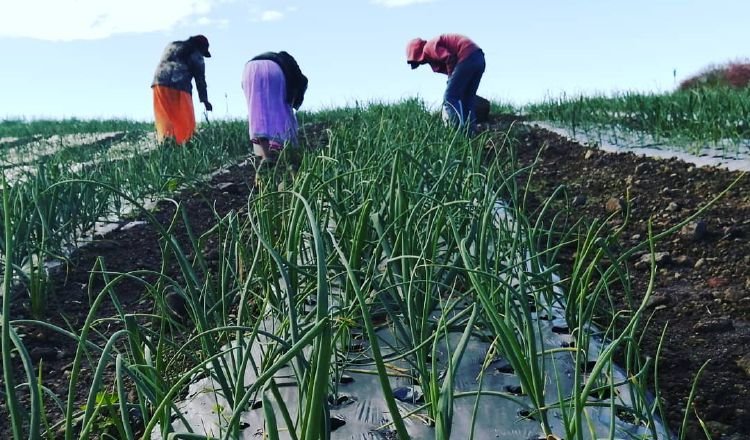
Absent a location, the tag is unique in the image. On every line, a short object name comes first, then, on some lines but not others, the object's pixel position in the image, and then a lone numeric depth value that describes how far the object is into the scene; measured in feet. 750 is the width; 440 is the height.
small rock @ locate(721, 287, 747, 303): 6.94
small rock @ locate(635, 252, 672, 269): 8.23
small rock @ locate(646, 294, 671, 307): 7.00
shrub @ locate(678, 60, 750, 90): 48.43
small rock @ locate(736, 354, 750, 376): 5.33
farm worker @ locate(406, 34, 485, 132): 21.12
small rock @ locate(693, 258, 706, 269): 8.11
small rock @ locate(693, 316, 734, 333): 6.21
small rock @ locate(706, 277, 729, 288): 7.47
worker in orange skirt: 20.58
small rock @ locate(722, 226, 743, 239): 8.89
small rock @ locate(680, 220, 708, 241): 9.02
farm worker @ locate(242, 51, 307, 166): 16.72
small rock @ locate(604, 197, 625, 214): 10.82
